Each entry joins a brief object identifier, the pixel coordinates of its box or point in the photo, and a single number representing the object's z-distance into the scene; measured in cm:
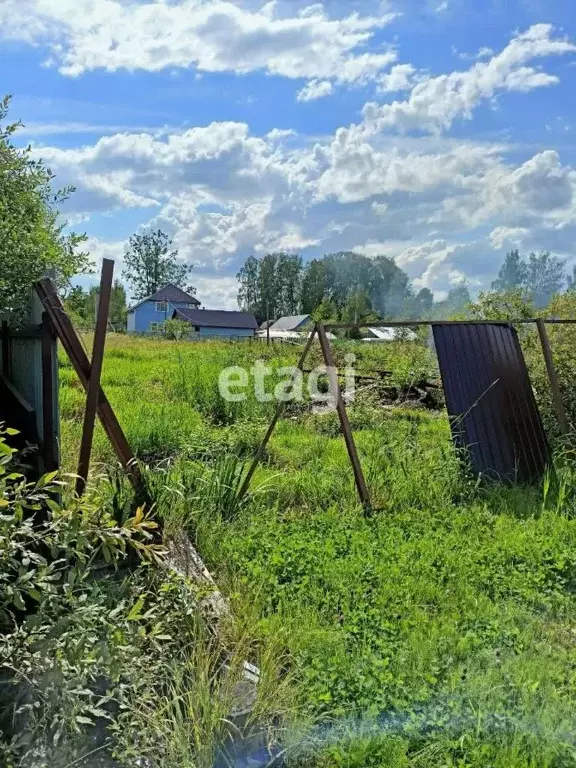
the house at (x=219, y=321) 5188
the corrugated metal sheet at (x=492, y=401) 529
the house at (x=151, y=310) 5282
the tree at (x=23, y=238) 285
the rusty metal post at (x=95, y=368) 307
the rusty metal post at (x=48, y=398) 316
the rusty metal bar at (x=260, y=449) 441
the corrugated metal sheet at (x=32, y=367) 332
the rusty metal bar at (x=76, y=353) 309
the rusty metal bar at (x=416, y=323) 481
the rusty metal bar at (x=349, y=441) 450
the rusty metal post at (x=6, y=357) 361
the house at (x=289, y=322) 5500
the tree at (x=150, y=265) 6234
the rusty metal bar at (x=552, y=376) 525
